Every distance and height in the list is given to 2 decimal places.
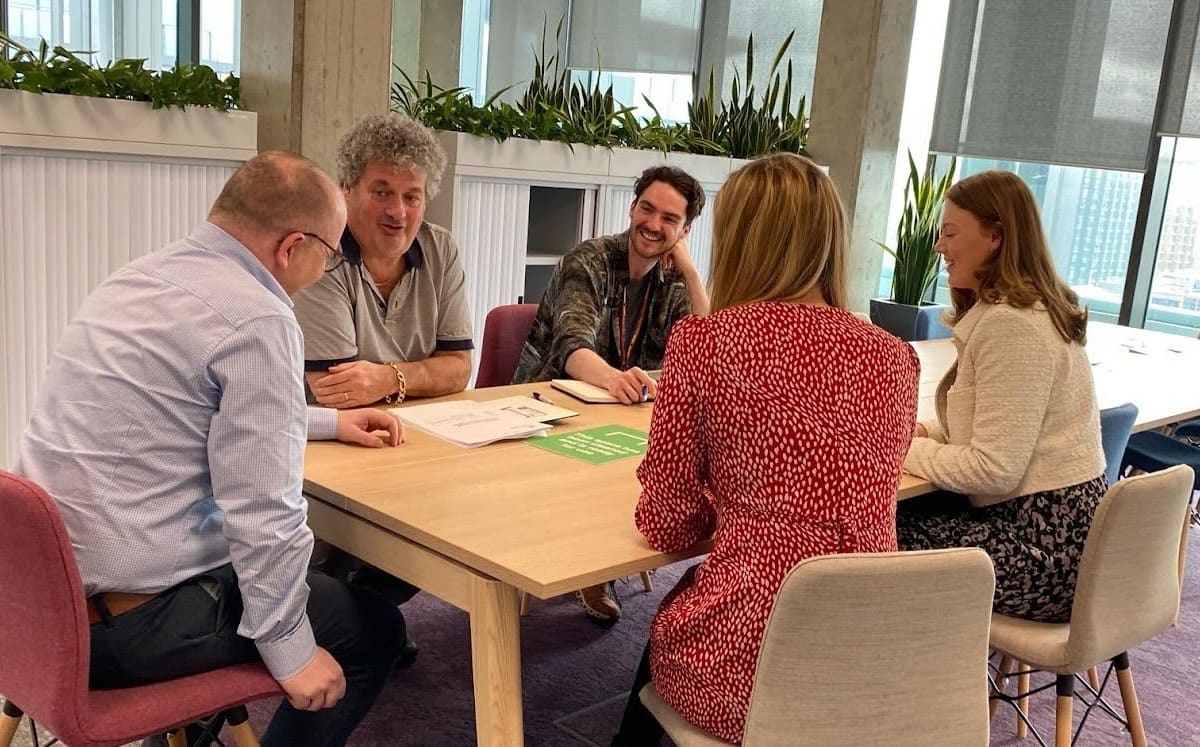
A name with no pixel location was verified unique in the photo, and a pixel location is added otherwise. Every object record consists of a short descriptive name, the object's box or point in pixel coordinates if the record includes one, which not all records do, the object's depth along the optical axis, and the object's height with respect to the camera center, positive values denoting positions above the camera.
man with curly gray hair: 2.45 -0.37
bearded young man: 3.07 -0.41
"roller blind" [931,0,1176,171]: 6.46 +0.62
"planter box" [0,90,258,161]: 3.17 -0.06
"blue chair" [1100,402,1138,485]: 2.64 -0.57
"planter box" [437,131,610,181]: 4.39 -0.07
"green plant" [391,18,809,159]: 4.45 +0.12
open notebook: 2.73 -0.60
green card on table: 2.25 -0.61
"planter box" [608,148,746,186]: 5.06 -0.05
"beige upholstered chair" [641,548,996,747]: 1.49 -0.66
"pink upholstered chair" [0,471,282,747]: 1.41 -0.73
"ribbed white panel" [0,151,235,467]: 3.25 -0.39
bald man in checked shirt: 1.56 -0.48
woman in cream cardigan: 2.23 -0.47
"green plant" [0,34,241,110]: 3.19 +0.09
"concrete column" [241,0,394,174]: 3.80 +0.20
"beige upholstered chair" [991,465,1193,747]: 2.04 -0.75
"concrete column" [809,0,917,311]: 6.14 +0.40
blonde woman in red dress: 1.64 -0.40
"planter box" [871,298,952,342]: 6.28 -0.83
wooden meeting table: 1.66 -0.61
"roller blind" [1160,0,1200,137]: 6.23 +0.63
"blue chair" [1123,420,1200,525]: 3.89 -0.91
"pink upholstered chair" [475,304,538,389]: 3.19 -0.58
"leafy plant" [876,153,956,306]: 6.40 -0.38
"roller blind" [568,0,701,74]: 8.32 +0.87
